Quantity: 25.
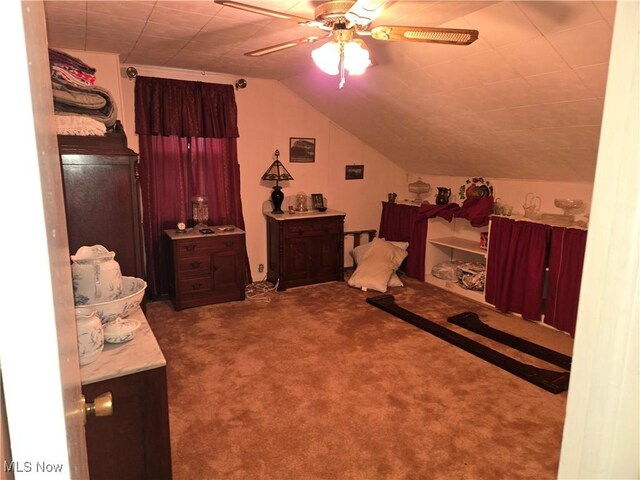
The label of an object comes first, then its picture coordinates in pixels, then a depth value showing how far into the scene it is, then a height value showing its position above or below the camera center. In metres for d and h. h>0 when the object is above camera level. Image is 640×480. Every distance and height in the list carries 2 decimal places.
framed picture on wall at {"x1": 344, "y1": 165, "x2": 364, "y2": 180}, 5.37 +0.01
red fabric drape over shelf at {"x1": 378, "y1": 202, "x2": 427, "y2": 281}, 5.04 -0.72
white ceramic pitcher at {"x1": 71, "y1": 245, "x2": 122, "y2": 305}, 1.46 -0.38
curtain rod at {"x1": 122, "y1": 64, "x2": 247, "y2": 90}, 3.91 +0.97
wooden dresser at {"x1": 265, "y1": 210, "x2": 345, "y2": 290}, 4.64 -0.87
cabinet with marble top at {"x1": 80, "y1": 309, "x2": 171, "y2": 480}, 1.33 -0.82
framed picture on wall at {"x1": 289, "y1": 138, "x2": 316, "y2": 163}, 4.96 +0.27
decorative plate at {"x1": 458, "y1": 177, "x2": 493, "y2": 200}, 4.52 -0.15
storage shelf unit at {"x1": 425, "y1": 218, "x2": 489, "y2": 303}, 4.86 -0.80
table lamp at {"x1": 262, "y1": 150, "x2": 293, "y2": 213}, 4.68 -0.06
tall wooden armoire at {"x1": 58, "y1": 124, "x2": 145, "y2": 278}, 1.76 -0.11
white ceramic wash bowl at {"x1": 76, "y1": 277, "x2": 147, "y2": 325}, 1.46 -0.50
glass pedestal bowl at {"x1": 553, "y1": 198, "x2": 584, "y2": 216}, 3.64 -0.26
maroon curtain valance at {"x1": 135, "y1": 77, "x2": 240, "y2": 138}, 4.02 +0.63
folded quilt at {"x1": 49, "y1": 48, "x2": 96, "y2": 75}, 1.79 +0.47
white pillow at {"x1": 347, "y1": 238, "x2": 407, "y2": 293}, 4.68 -1.07
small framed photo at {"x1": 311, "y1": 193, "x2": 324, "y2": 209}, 5.14 -0.35
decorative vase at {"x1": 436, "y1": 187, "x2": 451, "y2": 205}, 4.90 -0.25
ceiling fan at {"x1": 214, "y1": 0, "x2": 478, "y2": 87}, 1.77 +0.65
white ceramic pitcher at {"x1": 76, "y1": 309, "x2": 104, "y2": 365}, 1.33 -0.54
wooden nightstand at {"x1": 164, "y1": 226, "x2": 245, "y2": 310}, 4.02 -0.94
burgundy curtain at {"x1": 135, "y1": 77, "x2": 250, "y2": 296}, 4.08 +0.17
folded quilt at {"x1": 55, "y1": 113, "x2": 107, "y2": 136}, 1.78 +0.19
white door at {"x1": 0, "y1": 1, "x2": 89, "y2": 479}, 0.40 -0.11
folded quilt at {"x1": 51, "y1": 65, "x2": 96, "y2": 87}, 1.77 +0.41
